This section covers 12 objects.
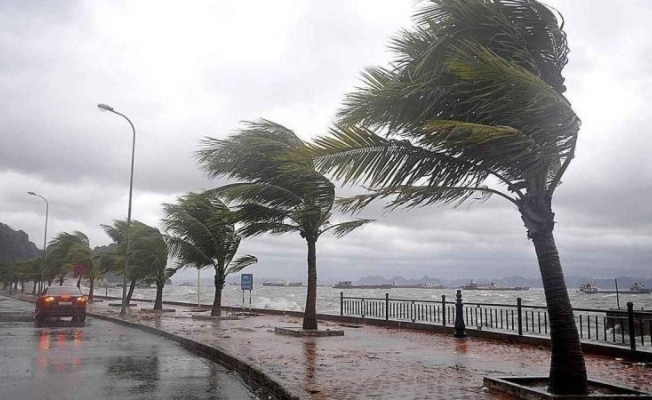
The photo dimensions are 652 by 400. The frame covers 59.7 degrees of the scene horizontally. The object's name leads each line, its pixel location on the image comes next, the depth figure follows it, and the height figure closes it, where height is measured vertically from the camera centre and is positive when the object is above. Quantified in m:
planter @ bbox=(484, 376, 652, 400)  6.86 -1.34
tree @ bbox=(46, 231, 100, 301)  45.38 +1.72
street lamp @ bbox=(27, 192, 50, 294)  52.99 +4.52
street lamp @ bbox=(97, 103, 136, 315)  26.86 +4.66
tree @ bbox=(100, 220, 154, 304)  30.89 +1.46
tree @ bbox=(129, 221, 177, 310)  29.59 +1.16
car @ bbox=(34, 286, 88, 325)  24.05 -1.24
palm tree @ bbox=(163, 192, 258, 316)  25.30 +1.81
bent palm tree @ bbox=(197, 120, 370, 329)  16.70 +2.56
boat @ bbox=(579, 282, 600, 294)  157.71 -1.22
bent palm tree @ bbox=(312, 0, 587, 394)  7.11 +2.08
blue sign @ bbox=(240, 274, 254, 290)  30.30 -0.08
